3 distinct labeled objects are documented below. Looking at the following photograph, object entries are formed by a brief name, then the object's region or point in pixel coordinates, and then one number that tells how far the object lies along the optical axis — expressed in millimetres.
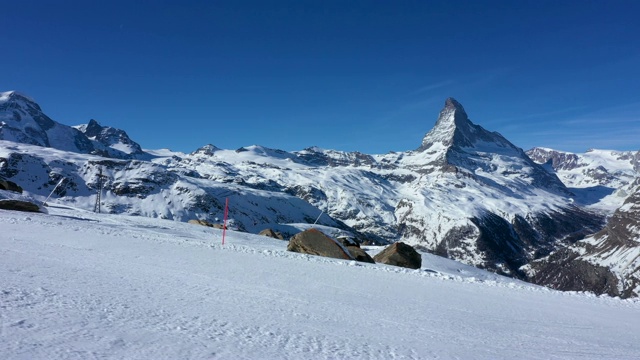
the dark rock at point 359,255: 32062
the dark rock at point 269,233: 59512
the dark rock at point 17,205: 37625
